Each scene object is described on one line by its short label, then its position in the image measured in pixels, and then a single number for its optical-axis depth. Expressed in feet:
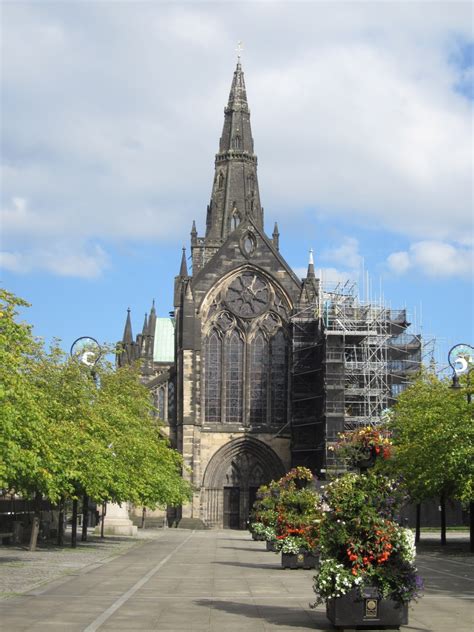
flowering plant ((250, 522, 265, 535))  145.51
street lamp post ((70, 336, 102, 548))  134.68
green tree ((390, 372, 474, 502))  121.08
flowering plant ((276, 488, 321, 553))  96.78
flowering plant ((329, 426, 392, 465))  55.01
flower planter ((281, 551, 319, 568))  96.84
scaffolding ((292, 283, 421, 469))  226.17
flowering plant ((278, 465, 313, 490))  114.83
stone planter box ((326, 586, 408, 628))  50.49
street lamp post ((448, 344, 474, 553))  206.83
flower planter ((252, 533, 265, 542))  170.91
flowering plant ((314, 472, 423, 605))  50.70
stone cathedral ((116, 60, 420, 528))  237.25
